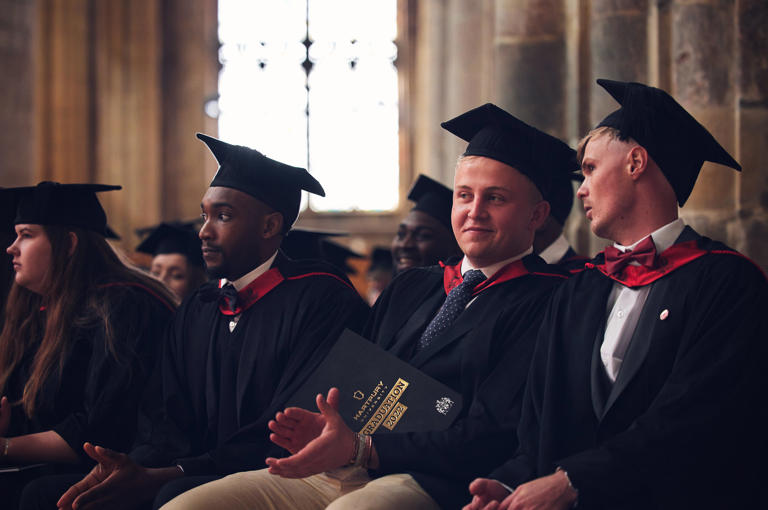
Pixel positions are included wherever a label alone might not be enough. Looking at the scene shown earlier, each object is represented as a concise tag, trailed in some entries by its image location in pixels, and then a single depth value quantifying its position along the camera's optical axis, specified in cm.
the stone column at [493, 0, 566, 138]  589
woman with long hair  338
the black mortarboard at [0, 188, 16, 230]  390
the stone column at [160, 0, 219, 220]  1431
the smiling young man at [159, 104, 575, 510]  249
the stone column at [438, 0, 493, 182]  1005
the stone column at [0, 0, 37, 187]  725
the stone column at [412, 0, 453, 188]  1169
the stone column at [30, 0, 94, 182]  1205
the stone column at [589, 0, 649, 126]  486
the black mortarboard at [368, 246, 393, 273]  880
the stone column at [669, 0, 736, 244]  400
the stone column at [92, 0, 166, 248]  1291
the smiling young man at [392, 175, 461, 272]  484
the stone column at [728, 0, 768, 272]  387
